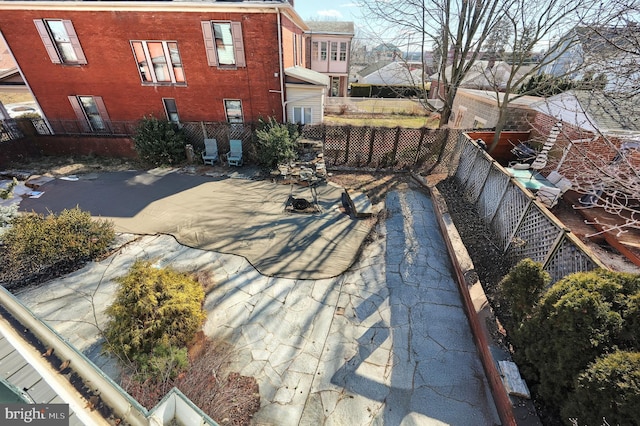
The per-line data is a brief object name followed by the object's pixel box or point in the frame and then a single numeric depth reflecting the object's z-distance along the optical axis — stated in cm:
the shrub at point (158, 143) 992
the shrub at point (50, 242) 496
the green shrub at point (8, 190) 738
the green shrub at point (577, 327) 244
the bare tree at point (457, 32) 894
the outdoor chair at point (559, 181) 730
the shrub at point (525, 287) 332
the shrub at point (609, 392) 198
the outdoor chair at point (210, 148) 1044
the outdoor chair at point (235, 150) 1016
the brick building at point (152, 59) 981
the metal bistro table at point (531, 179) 761
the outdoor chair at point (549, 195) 725
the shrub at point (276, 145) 930
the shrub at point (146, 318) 327
